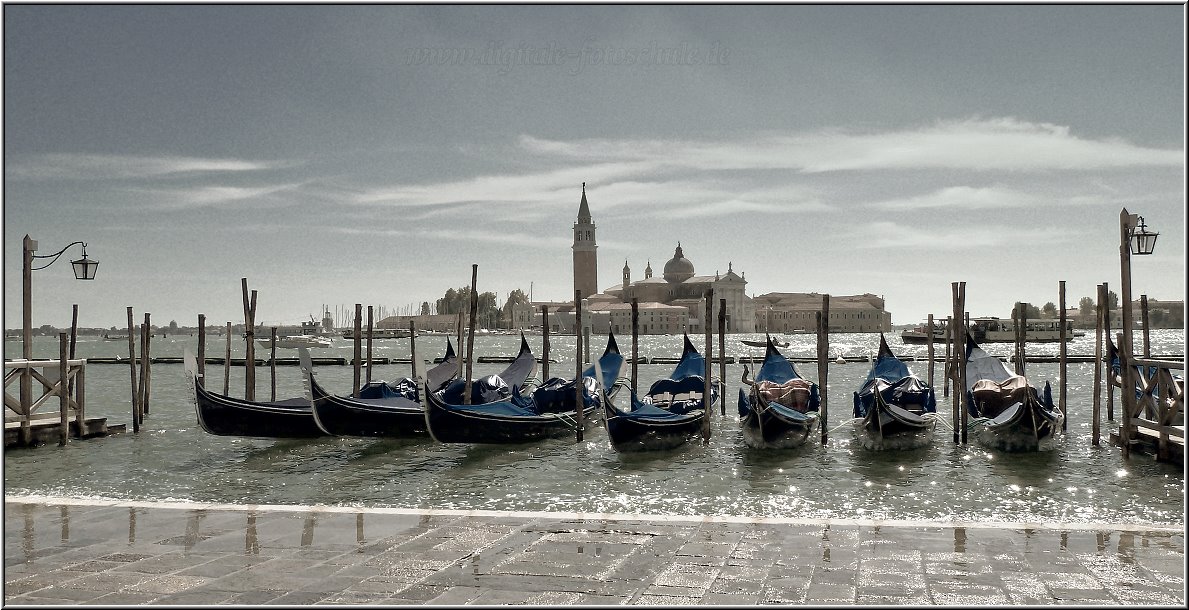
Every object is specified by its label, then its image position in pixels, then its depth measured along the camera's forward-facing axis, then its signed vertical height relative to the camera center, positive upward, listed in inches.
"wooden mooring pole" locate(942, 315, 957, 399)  815.5 -67.3
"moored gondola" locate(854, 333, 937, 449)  444.8 -51.1
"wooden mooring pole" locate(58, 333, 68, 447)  440.1 -38.5
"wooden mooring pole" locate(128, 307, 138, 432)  538.1 -52.8
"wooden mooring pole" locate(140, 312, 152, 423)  636.7 -35.8
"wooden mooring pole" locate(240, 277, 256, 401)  555.5 -19.7
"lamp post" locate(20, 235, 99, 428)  412.8 +3.5
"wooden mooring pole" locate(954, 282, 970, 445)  448.3 -38.2
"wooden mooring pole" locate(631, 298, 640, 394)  610.3 -13.0
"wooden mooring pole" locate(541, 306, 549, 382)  695.7 -24.1
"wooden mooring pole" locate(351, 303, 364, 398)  566.6 -24.2
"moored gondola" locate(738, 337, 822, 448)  441.7 -48.1
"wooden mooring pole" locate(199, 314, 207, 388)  659.8 -13.3
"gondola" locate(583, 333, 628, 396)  601.9 -35.4
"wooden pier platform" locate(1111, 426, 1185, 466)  338.4 -51.5
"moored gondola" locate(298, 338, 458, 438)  456.8 -50.2
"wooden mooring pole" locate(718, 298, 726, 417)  498.6 -26.6
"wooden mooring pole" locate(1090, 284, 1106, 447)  441.4 -29.8
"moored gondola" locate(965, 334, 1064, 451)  431.5 -49.6
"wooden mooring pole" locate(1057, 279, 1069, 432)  476.7 -22.6
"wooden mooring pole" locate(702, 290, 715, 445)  465.1 -49.2
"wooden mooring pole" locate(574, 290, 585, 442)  483.5 -37.9
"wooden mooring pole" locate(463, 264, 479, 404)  523.5 -9.5
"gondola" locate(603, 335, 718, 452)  430.0 -52.7
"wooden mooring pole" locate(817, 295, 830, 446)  462.6 -25.2
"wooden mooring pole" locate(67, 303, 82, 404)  634.8 -1.9
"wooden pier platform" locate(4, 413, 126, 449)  419.5 -54.9
